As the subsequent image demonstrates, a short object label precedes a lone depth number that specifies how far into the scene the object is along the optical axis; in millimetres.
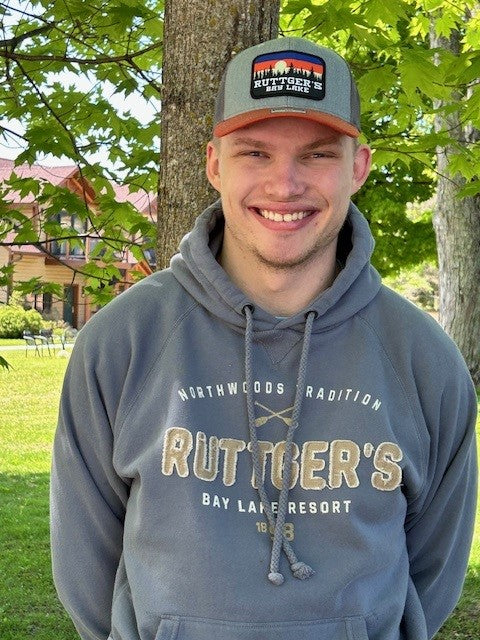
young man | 2166
